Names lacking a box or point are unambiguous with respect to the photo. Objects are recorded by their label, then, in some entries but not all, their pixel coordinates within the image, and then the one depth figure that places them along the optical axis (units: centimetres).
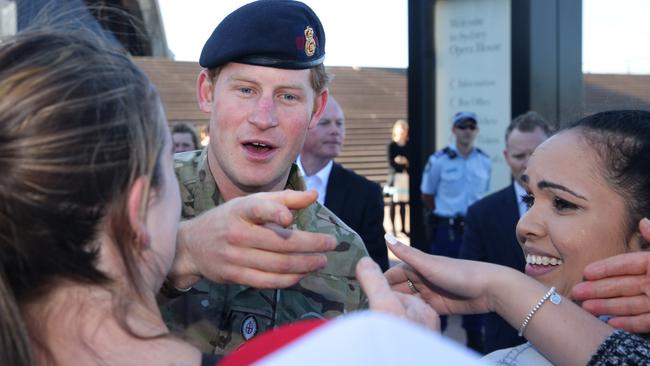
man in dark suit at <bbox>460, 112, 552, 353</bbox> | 421
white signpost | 714
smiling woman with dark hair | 171
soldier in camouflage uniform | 219
